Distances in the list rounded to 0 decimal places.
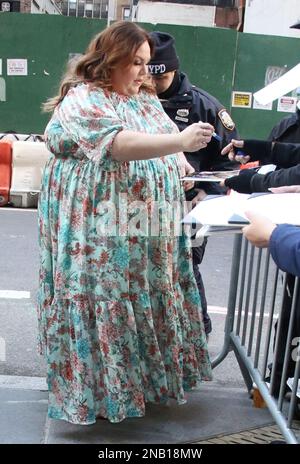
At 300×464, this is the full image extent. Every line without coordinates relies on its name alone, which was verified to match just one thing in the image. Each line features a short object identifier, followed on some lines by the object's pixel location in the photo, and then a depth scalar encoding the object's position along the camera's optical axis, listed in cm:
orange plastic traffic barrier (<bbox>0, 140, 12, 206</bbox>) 905
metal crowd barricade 241
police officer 339
